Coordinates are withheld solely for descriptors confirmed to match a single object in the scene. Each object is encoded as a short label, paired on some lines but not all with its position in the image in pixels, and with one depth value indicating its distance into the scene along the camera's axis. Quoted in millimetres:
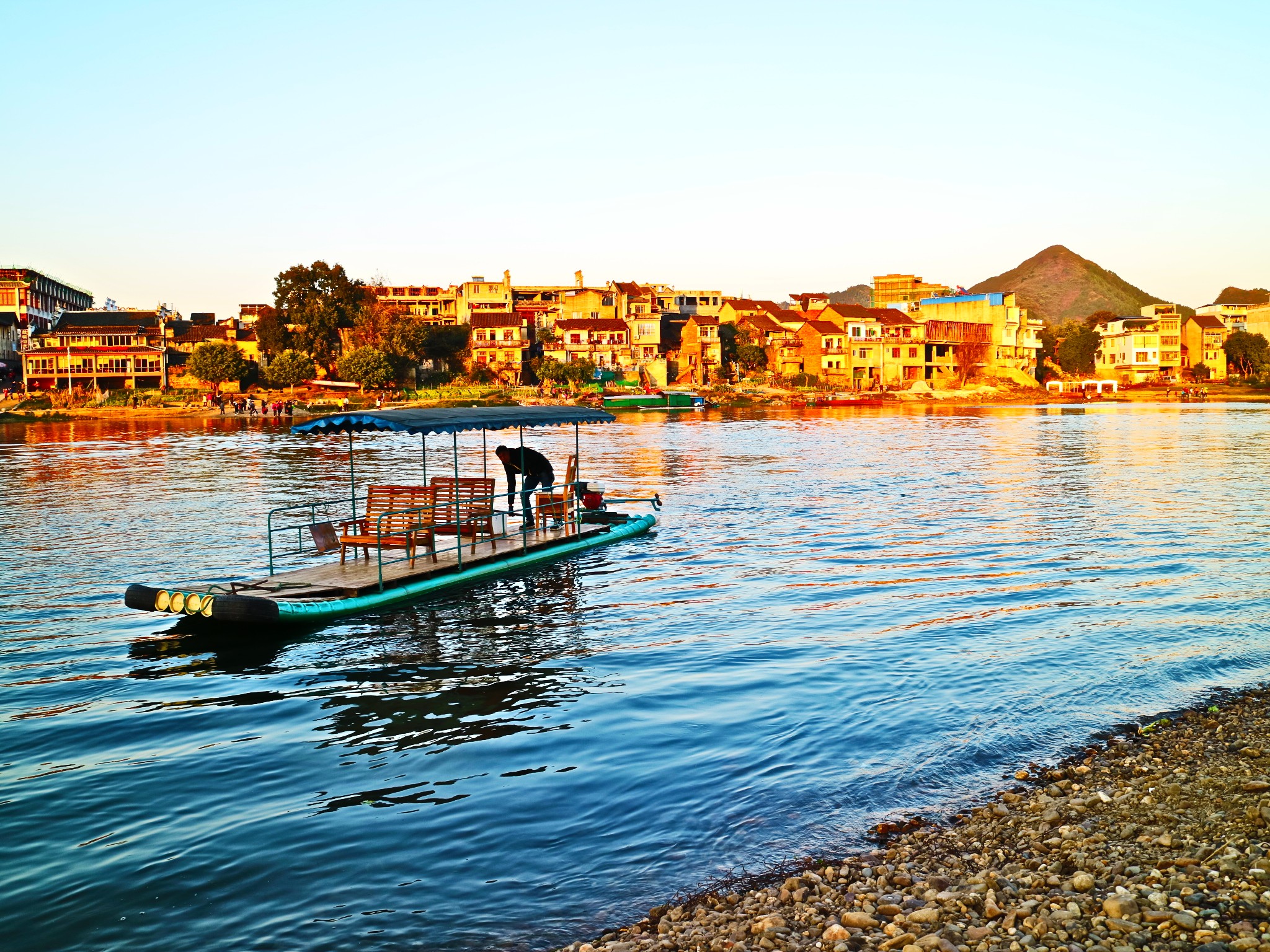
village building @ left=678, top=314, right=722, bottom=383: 133250
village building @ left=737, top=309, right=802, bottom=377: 142750
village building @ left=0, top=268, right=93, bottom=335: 123125
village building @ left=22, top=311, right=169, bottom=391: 111938
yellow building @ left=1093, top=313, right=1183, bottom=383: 164000
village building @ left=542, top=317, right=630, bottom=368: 127875
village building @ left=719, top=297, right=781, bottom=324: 146525
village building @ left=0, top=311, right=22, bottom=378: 118125
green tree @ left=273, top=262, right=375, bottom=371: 112875
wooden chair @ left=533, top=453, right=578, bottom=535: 25095
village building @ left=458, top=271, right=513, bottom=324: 132750
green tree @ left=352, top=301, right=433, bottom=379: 113750
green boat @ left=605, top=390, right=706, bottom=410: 119812
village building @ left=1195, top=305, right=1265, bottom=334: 179875
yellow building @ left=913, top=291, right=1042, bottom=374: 162125
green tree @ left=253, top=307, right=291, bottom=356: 113375
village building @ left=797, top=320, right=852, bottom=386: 143000
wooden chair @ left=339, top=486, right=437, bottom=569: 20031
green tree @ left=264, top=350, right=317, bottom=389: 110000
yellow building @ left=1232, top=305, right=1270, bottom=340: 175375
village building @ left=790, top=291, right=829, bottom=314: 159000
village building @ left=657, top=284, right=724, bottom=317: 145000
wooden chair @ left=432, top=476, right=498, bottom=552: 22141
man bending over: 23984
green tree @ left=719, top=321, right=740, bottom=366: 139500
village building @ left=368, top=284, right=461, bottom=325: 133000
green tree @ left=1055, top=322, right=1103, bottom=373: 175125
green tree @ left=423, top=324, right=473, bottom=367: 122244
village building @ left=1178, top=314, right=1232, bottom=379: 166500
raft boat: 16500
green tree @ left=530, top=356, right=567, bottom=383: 119688
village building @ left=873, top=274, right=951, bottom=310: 196250
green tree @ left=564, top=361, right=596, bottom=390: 121312
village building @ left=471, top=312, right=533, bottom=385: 123438
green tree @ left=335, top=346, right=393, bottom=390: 108062
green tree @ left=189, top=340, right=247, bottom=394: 110750
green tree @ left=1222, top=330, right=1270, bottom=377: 163250
